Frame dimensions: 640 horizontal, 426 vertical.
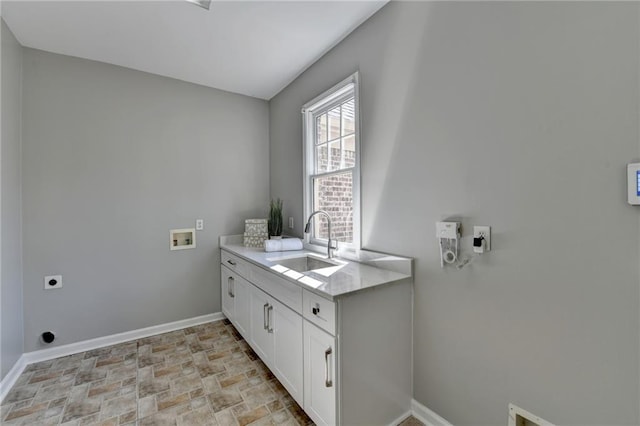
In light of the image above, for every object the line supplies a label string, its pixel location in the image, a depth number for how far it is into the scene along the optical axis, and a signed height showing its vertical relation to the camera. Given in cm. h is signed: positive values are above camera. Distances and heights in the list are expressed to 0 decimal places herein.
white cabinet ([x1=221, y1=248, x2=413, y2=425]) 139 -79
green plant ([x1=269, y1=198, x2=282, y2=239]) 312 -15
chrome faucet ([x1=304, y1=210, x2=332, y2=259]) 226 -30
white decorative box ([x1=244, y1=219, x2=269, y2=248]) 298 -25
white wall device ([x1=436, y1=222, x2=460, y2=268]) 145 -17
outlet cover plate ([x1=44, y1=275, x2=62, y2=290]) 238 -61
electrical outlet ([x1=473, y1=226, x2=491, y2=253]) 134 -13
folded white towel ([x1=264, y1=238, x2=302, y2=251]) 261 -33
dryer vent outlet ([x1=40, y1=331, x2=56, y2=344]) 236 -108
